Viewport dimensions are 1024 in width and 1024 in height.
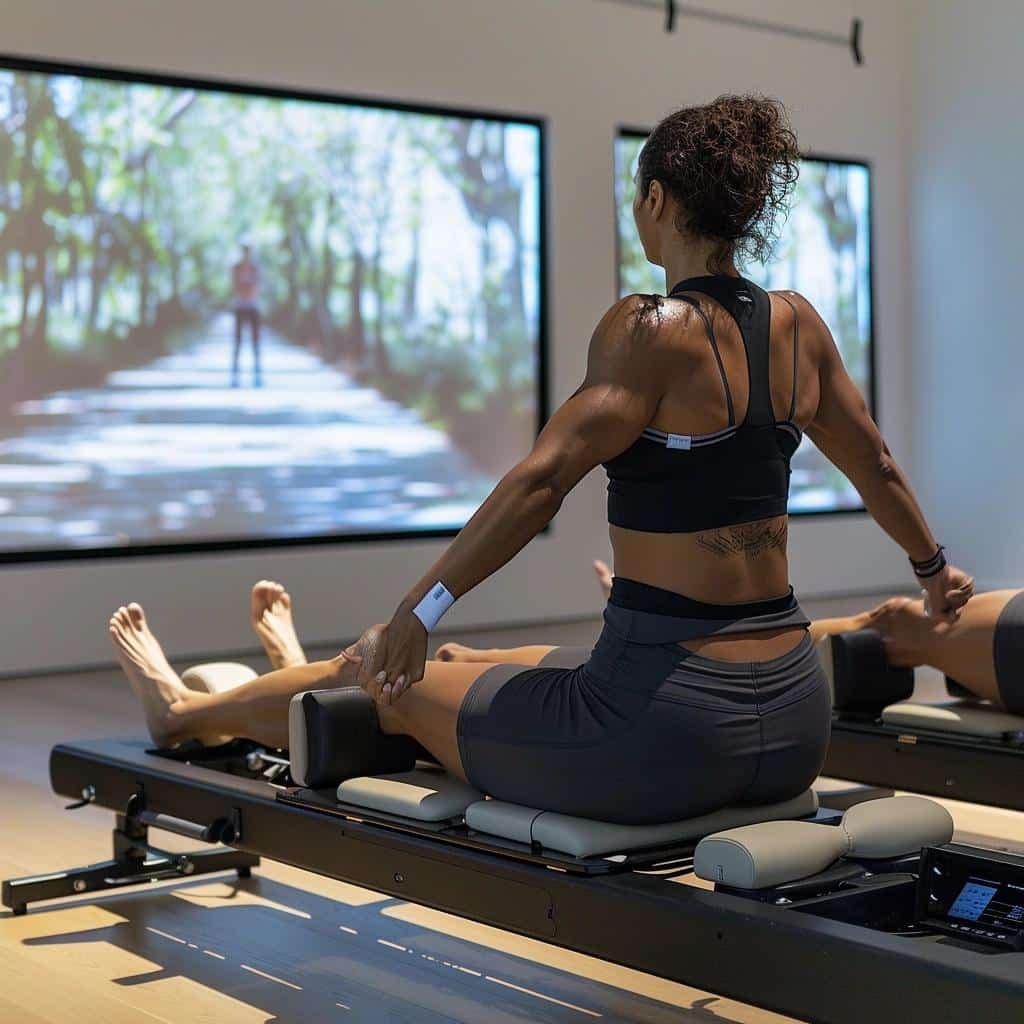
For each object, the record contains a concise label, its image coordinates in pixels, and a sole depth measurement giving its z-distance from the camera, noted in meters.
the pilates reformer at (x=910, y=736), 2.73
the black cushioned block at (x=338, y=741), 2.32
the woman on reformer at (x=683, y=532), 1.91
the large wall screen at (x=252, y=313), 5.51
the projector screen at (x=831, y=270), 7.73
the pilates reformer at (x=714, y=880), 1.68
